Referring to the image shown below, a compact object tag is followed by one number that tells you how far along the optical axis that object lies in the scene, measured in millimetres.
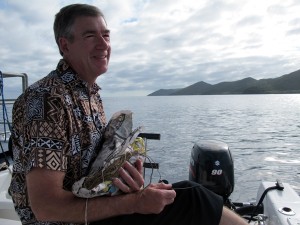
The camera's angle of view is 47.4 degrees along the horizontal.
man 1465
